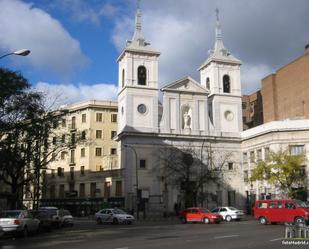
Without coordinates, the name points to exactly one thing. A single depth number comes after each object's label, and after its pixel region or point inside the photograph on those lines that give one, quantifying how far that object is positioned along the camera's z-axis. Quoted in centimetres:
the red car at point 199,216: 2788
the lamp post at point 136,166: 4129
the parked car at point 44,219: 2327
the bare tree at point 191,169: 4057
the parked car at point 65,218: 2712
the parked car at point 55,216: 2561
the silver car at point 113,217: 2923
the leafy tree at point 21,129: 2156
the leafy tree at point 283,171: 3671
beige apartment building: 4925
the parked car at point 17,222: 1793
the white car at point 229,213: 3095
